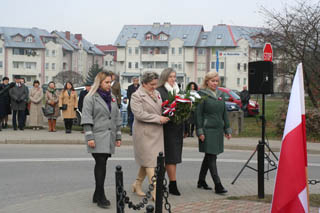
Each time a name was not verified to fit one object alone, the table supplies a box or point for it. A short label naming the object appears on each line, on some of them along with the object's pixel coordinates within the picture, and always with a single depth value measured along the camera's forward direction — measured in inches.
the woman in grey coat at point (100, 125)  295.4
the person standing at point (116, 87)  679.1
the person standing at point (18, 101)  724.7
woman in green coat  340.8
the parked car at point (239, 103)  1175.0
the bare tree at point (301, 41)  902.4
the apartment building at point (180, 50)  4067.4
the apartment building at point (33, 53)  4475.9
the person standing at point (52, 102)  735.1
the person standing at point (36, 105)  748.0
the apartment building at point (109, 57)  5767.7
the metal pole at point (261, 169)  317.7
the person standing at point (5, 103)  723.4
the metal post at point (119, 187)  212.0
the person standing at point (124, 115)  805.9
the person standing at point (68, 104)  717.3
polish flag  153.8
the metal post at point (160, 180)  233.8
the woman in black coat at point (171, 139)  330.3
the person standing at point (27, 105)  738.6
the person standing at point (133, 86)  724.3
